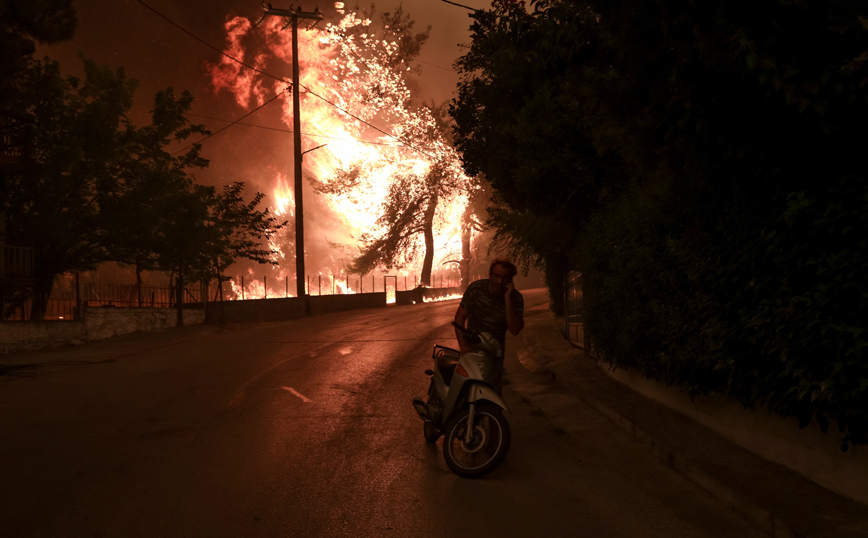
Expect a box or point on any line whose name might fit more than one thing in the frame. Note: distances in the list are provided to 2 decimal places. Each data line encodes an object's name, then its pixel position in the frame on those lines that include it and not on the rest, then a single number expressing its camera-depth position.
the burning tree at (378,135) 47.56
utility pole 30.64
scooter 6.30
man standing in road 6.94
